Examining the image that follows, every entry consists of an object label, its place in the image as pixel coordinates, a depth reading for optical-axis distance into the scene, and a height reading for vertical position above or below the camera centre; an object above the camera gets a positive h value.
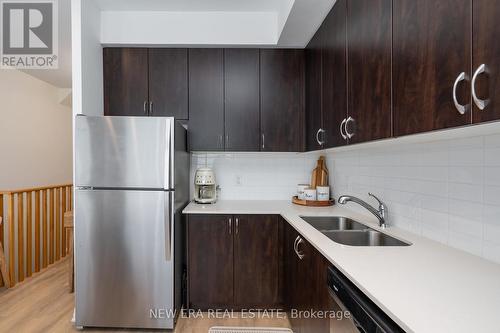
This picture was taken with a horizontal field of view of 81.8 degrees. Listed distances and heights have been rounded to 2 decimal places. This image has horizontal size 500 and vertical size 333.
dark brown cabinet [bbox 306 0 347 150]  1.79 +0.59
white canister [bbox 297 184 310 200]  2.76 -0.26
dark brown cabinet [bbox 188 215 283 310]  2.36 -0.80
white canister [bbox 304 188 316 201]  2.69 -0.29
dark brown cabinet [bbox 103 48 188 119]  2.63 +0.75
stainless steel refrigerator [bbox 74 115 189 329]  2.08 -0.42
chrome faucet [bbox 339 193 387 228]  1.78 -0.29
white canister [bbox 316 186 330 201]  2.67 -0.28
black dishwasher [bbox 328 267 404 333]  0.84 -0.47
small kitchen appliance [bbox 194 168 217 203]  2.66 -0.22
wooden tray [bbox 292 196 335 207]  2.62 -0.37
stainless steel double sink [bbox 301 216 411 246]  1.68 -0.45
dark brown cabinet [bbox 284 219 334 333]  1.35 -0.69
